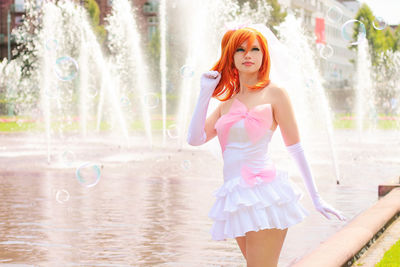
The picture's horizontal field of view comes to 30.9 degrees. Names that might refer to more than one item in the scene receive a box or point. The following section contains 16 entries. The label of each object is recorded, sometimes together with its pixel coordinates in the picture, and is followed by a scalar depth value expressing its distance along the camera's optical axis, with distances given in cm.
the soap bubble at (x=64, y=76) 1227
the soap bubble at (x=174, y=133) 2645
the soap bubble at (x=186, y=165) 1562
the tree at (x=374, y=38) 6769
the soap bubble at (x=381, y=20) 1461
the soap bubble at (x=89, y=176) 1112
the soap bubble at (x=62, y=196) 1048
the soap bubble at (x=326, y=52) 1357
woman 359
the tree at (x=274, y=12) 5169
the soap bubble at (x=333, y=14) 1362
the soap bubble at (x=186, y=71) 1006
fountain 705
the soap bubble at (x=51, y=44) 1505
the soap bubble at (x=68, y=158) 1729
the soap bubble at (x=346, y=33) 1063
